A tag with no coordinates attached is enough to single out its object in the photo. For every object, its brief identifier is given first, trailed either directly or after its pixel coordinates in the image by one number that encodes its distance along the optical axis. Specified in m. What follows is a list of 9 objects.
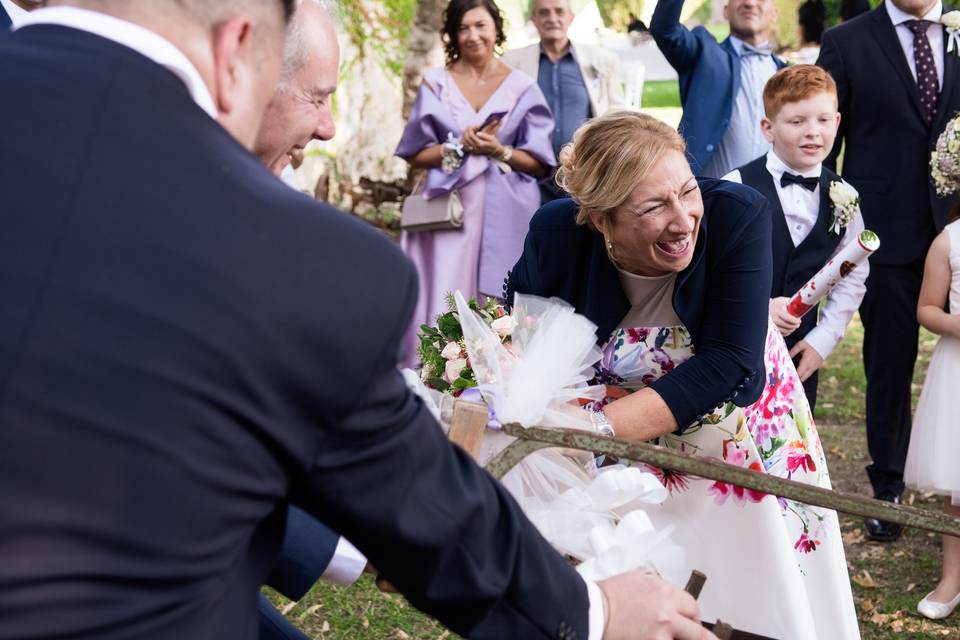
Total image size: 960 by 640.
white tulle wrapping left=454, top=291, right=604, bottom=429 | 2.36
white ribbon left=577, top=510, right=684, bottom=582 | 1.95
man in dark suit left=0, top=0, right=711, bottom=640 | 1.22
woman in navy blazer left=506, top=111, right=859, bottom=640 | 3.21
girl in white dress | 4.88
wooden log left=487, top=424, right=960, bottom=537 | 1.95
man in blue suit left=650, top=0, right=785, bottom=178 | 6.32
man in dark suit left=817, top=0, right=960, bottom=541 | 5.77
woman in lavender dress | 6.70
